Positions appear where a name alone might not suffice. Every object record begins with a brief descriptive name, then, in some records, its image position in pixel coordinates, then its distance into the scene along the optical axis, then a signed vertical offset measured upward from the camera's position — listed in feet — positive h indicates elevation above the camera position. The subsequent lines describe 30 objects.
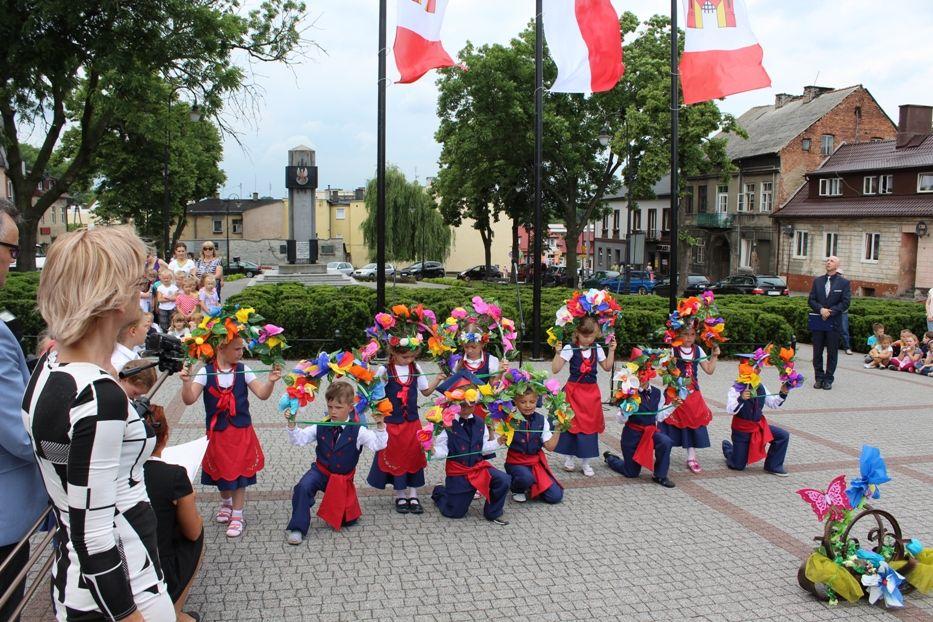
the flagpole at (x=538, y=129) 37.19 +6.29
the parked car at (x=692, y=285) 116.26 -4.10
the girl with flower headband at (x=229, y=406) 19.35 -3.93
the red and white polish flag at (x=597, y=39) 35.01 +10.13
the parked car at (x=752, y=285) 114.73 -3.76
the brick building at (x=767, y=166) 146.82 +18.66
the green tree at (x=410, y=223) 177.30 +8.01
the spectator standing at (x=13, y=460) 9.19 -2.58
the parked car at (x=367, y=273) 164.04 -3.91
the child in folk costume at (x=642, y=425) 24.12 -5.37
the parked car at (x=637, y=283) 125.16 -4.04
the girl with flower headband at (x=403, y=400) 21.39 -4.15
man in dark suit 41.37 -2.57
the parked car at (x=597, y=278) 131.54 -3.37
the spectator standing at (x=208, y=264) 46.73 -0.62
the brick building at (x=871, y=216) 117.91 +7.80
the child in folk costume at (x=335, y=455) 19.38 -5.10
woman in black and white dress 7.23 -1.71
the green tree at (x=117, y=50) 43.50 +12.76
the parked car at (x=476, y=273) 172.39 -3.70
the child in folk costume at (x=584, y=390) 24.84 -4.38
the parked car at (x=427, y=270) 181.98 -3.25
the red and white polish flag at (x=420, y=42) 32.48 +9.22
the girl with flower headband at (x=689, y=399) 25.54 -4.70
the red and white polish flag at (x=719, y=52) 35.35 +9.74
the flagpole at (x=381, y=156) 32.86 +4.35
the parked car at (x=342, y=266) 177.13 -2.45
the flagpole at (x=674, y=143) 37.06 +5.79
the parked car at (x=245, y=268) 191.01 -3.45
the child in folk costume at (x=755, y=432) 24.98 -5.72
